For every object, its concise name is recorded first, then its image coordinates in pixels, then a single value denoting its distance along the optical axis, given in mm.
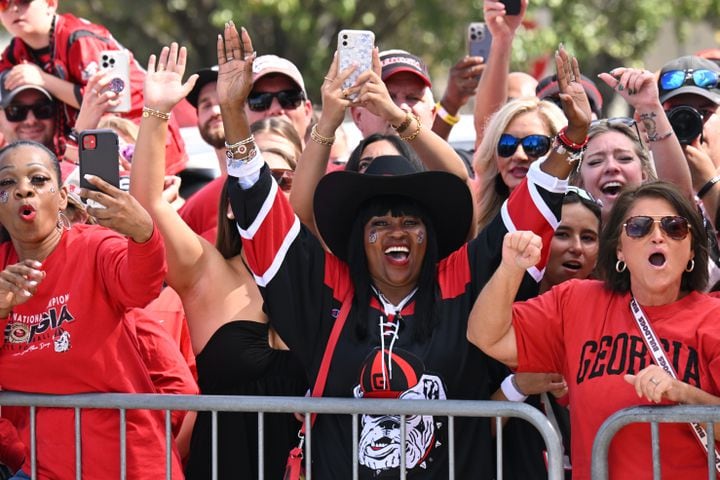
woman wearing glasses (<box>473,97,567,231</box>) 11516
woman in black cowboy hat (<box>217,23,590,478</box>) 9586
